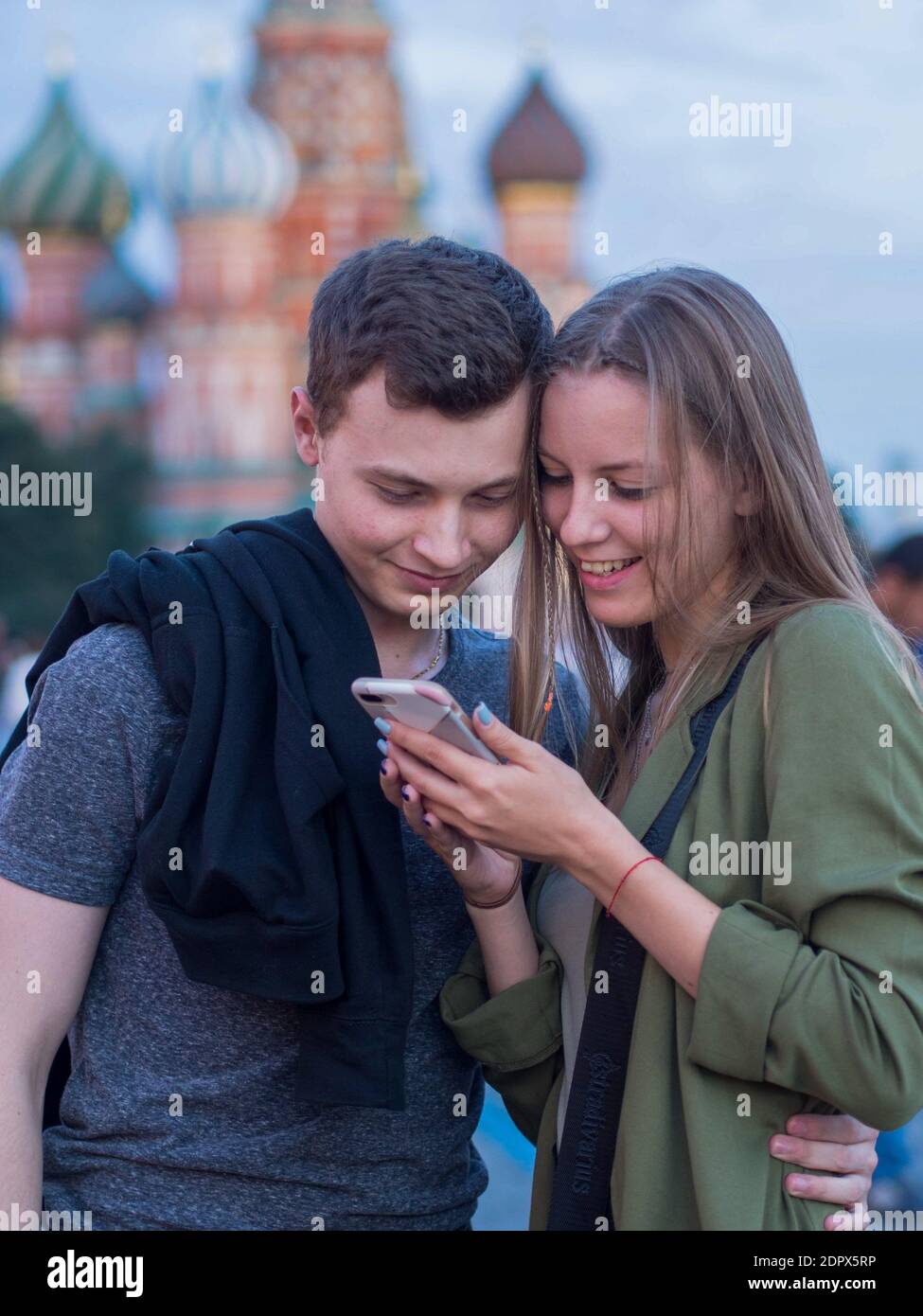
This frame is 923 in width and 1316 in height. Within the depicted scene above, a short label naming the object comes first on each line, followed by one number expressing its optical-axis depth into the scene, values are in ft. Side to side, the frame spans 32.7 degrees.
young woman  7.07
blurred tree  101.14
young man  7.69
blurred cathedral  126.31
